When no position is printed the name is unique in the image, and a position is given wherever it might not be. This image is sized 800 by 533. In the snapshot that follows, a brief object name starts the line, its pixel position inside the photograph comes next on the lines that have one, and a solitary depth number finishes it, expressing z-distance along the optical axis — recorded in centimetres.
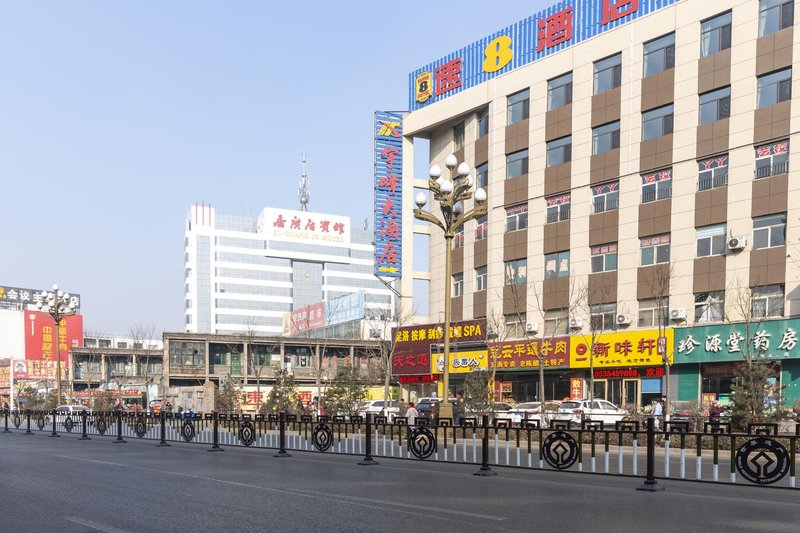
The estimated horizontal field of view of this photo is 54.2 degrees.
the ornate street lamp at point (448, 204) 2072
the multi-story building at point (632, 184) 3447
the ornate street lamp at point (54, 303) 3816
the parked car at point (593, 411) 3331
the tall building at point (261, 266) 13575
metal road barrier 1238
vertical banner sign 5459
